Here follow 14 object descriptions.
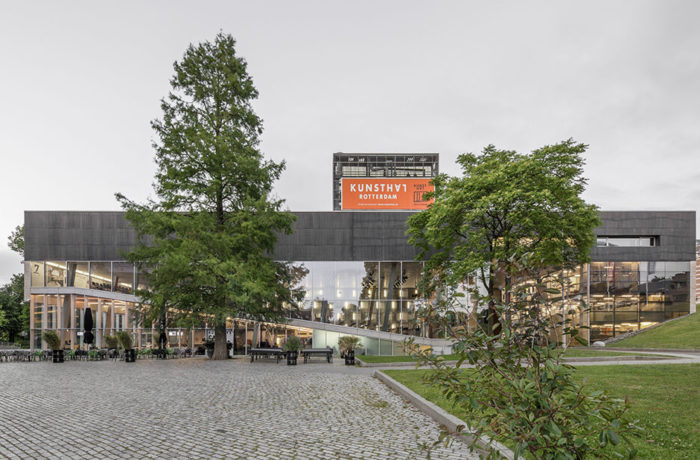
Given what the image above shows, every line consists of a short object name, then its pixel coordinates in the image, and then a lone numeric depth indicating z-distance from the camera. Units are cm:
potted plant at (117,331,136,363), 2142
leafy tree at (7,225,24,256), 5918
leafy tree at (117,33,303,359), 2044
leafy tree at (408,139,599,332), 2209
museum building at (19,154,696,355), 2933
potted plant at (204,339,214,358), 2506
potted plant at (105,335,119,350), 2411
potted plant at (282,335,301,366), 2016
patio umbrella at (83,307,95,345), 2188
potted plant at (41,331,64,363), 2138
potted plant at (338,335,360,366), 2677
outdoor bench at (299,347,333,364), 2192
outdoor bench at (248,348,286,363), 2200
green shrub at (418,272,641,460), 249
